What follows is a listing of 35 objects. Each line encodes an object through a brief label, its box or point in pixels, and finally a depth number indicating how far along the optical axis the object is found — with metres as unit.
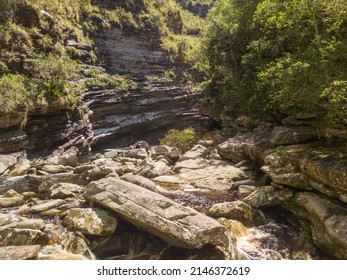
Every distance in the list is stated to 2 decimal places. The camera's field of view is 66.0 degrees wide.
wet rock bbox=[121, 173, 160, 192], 11.38
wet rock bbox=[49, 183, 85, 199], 10.86
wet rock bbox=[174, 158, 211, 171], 16.13
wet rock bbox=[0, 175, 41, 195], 12.41
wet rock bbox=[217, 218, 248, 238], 8.54
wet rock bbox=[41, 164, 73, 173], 15.34
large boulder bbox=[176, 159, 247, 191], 12.88
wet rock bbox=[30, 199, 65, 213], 9.52
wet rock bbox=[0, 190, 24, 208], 10.32
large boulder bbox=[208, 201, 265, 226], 9.23
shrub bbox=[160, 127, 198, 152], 23.33
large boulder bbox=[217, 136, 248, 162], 15.85
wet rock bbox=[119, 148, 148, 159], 20.33
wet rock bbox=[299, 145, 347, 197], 7.95
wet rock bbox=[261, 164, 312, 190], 9.47
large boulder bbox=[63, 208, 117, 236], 7.98
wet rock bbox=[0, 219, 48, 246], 7.23
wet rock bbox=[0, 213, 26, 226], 8.59
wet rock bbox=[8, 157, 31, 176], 15.32
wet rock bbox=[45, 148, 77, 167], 17.41
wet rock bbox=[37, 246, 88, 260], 6.86
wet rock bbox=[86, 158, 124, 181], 12.84
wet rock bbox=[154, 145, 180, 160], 18.90
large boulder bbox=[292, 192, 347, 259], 7.01
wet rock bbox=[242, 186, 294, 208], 9.70
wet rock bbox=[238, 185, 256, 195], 11.93
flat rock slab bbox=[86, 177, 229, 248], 7.09
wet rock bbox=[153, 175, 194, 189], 13.10
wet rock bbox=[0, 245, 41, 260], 6.43
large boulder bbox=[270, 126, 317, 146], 11.70
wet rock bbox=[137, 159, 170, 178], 14.86
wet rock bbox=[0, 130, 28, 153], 17.44
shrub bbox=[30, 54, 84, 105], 20.14
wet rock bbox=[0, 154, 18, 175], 15.73
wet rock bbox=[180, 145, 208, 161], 18.21
